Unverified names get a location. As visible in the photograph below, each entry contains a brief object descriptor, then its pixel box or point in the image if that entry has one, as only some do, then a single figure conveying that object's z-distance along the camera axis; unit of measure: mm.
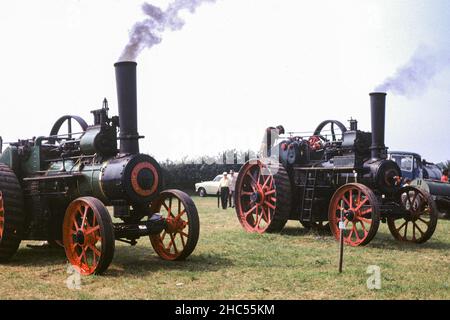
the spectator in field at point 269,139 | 11500
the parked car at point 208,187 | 27000
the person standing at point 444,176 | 15539
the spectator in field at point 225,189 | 18469
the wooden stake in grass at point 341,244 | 6406
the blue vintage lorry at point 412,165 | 15969
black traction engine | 9195
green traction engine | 6719
